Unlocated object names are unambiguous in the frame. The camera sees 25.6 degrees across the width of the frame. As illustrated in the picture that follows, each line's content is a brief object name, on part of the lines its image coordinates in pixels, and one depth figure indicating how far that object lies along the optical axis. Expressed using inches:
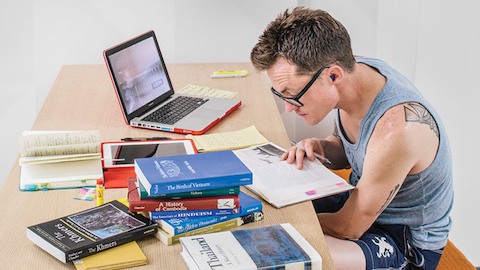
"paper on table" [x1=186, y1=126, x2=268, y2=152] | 106.0
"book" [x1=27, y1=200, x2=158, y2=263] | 82.1
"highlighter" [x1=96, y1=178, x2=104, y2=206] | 90.4
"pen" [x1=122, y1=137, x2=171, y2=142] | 106.7
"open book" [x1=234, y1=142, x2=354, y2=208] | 94.2
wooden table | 83.7
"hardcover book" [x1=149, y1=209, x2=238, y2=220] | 85.5
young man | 95.0
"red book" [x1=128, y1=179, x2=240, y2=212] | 85.4
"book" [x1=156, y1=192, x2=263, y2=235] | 84.8
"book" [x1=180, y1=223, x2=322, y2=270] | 79.9
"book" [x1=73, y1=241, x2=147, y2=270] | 81.1
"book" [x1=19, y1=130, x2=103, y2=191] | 97.1
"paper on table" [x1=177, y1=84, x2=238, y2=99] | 125.2
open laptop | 113.2
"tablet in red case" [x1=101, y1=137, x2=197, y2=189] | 97.6
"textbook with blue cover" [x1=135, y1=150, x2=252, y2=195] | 84.7
